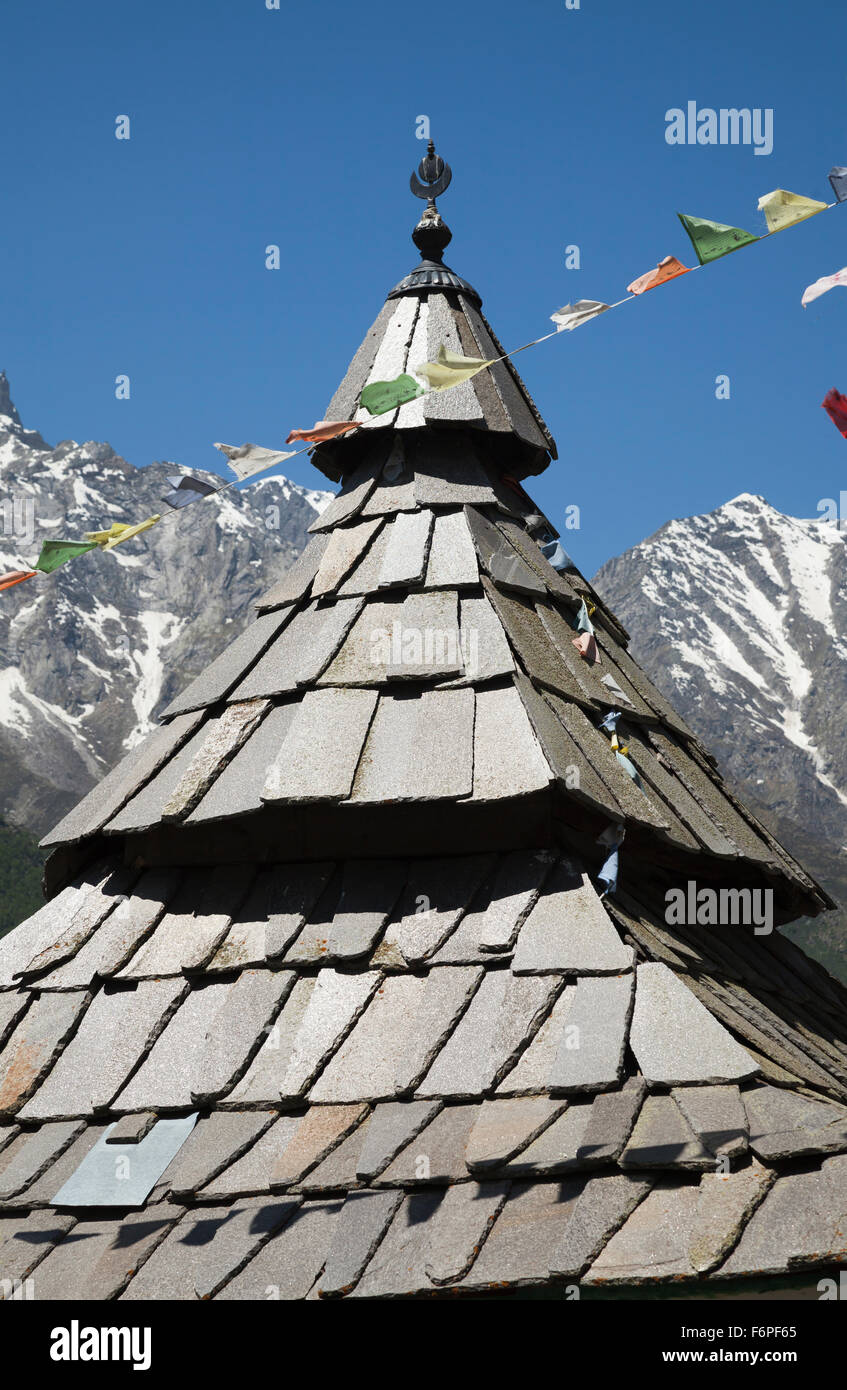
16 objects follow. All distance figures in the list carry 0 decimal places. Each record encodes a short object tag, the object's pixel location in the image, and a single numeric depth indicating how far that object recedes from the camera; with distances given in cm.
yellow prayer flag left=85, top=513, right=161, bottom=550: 602
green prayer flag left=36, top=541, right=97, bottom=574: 599
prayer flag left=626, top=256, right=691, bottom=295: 541
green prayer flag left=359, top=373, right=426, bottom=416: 612
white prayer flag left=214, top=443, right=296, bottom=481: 613
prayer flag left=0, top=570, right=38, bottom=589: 611
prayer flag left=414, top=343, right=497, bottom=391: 585
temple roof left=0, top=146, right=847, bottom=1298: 390
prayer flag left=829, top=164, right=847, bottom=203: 482
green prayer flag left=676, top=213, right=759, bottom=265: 512
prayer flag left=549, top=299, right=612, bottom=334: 555
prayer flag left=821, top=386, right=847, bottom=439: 495
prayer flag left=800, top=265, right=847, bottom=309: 504
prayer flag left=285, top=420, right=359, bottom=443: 635
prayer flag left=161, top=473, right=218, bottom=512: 614
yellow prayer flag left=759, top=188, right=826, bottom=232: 503
